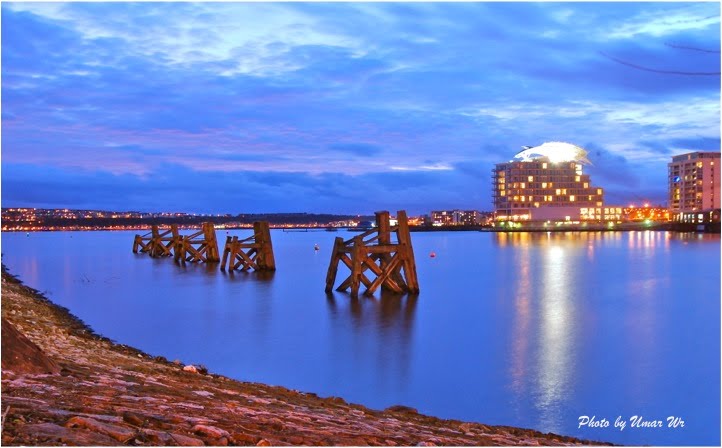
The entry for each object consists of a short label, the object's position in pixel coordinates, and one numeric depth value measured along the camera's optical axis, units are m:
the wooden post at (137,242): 70.32
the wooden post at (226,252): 40.44
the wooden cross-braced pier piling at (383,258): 24.14
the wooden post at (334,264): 25.39
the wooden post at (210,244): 48.31
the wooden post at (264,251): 39.06
